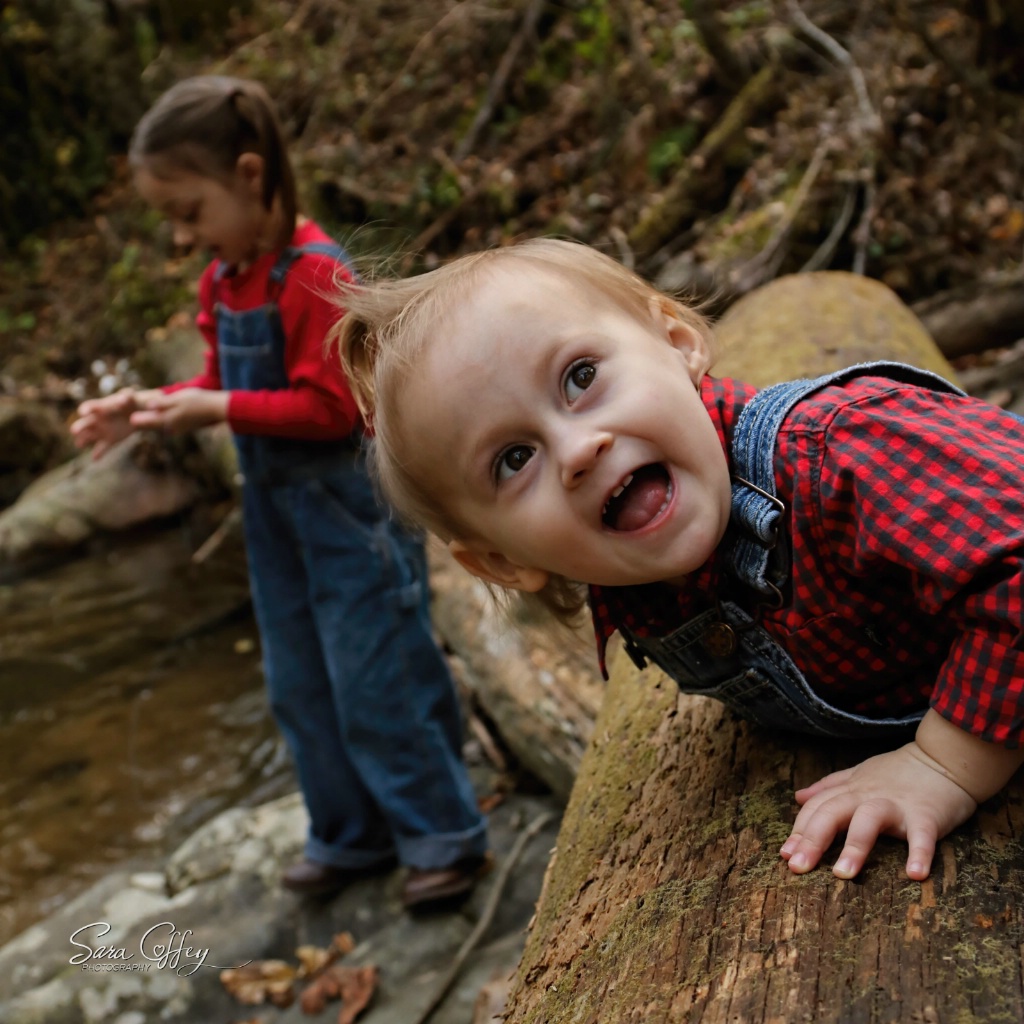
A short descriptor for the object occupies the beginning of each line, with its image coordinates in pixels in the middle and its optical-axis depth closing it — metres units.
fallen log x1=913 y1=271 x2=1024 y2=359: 4.06
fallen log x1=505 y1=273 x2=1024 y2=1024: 1.05
